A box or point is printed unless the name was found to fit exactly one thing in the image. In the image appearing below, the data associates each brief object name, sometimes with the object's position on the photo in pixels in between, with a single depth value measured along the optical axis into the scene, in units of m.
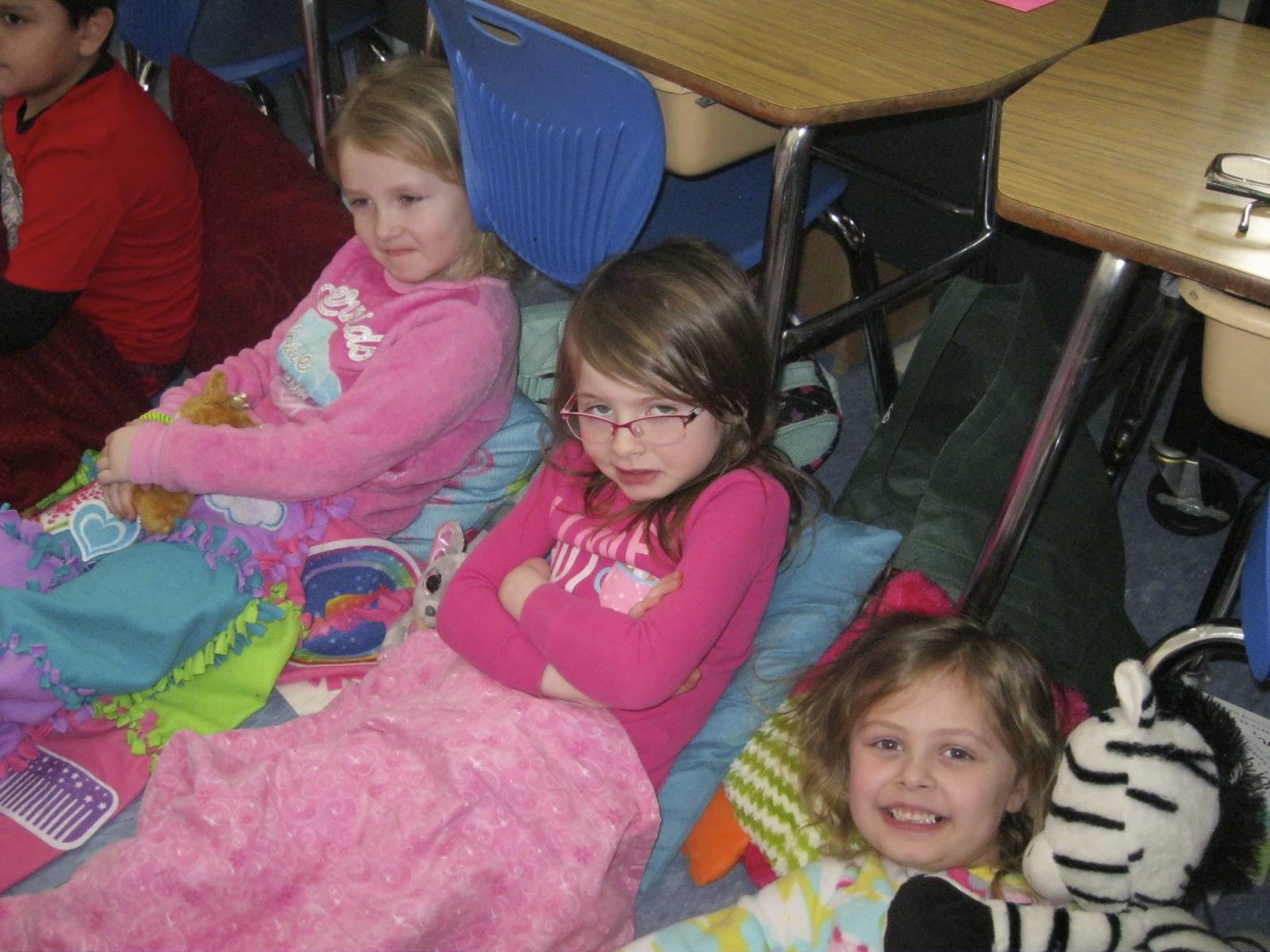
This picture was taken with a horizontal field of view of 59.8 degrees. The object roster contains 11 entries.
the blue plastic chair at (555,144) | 1.36
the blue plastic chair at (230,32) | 2.35
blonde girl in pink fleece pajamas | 1.49
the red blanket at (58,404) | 1.81
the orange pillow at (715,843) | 1.43
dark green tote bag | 1.50
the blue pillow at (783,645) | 1.43
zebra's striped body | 1.01
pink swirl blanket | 1.18
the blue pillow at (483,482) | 1.76
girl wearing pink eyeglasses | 1.23
